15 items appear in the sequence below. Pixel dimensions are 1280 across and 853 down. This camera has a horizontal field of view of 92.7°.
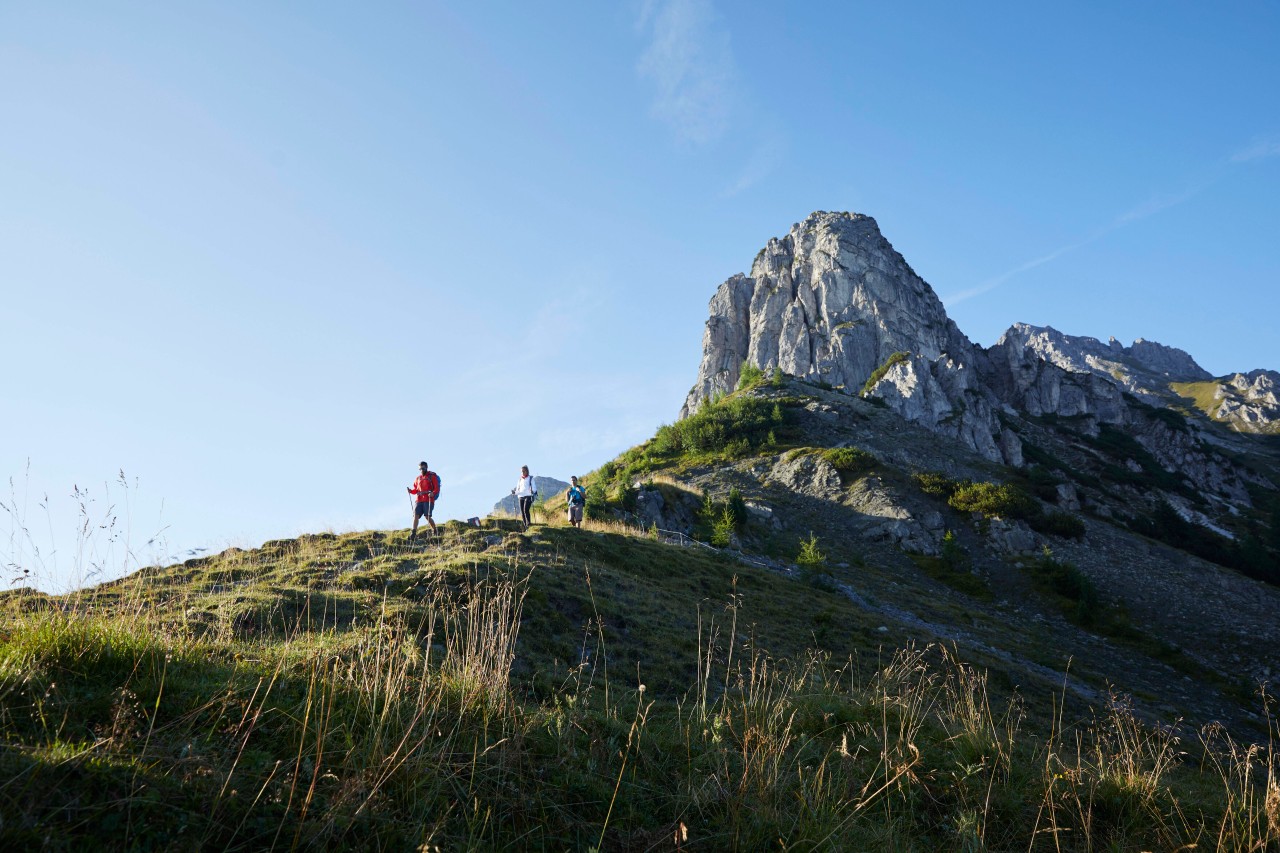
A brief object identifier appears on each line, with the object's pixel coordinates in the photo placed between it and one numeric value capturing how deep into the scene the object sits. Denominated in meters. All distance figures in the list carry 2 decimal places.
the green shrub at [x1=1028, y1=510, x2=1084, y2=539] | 33.12
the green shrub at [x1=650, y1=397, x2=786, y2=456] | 49.53
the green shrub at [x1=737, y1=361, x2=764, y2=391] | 70.31
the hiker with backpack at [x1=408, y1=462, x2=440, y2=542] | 17.22
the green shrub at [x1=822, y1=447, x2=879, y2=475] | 38.97
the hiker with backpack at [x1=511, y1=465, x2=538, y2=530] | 21.62
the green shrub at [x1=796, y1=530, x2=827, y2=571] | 24.95
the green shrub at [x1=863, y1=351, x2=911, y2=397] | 85.12
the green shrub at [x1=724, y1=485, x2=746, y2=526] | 31.41
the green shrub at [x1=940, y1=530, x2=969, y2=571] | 29.47
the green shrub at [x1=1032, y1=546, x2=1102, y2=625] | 24.38
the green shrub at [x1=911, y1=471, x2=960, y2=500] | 36.72
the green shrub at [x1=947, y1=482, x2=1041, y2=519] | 34.22
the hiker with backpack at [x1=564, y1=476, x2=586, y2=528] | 23.42
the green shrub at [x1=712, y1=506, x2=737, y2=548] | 27.39
